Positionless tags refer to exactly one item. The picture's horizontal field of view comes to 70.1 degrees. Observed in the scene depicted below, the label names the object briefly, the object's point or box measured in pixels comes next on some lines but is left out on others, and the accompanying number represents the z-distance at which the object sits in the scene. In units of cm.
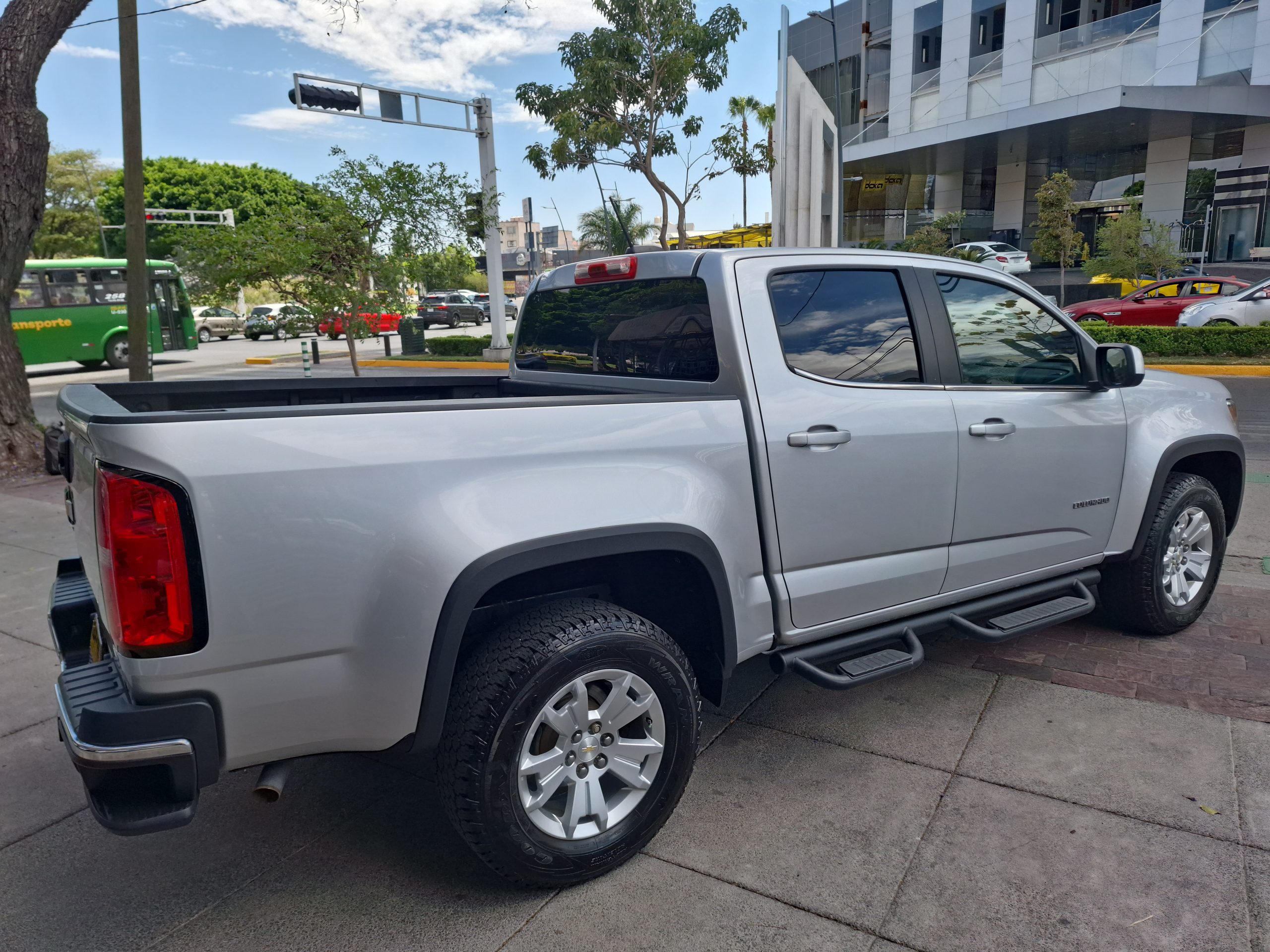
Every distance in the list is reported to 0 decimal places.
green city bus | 2288
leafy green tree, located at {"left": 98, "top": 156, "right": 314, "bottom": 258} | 5447
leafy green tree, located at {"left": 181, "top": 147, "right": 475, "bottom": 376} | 1509
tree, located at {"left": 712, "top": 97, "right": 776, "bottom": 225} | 2264
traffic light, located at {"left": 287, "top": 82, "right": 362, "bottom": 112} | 1736
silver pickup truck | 205
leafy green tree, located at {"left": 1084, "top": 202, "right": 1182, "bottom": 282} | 2428
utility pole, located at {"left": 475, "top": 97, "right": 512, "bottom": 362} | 2106
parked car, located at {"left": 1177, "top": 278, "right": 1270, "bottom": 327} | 1722
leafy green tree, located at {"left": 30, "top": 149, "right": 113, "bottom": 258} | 4966
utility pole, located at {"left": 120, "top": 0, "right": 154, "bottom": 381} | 951
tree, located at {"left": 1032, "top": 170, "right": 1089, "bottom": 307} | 2350
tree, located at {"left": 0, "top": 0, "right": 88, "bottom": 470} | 822
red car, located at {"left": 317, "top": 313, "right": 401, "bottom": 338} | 1616
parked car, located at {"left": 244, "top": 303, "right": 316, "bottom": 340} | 1611
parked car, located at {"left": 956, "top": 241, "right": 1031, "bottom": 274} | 2872
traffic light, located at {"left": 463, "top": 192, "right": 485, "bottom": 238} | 1750
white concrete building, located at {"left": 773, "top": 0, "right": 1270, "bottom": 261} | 2666
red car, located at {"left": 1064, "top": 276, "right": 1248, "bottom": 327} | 1873
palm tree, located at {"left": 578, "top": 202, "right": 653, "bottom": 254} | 4725
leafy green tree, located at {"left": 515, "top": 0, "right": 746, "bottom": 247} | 2097
